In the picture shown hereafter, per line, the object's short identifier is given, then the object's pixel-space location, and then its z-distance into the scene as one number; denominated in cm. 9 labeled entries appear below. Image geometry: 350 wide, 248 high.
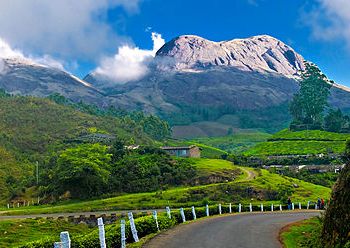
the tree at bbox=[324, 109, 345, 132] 14125
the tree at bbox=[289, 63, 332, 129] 15500
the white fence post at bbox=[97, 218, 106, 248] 1718
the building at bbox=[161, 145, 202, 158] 12031
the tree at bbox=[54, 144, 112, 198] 7825
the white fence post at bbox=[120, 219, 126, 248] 1942
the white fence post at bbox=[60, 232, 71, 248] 1461
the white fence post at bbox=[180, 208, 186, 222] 3367
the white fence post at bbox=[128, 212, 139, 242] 2216
